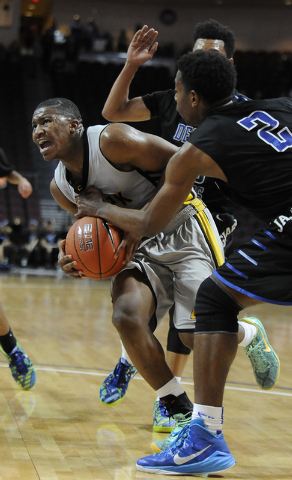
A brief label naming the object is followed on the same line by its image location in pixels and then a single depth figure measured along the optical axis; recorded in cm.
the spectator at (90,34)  1966
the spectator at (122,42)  1945
